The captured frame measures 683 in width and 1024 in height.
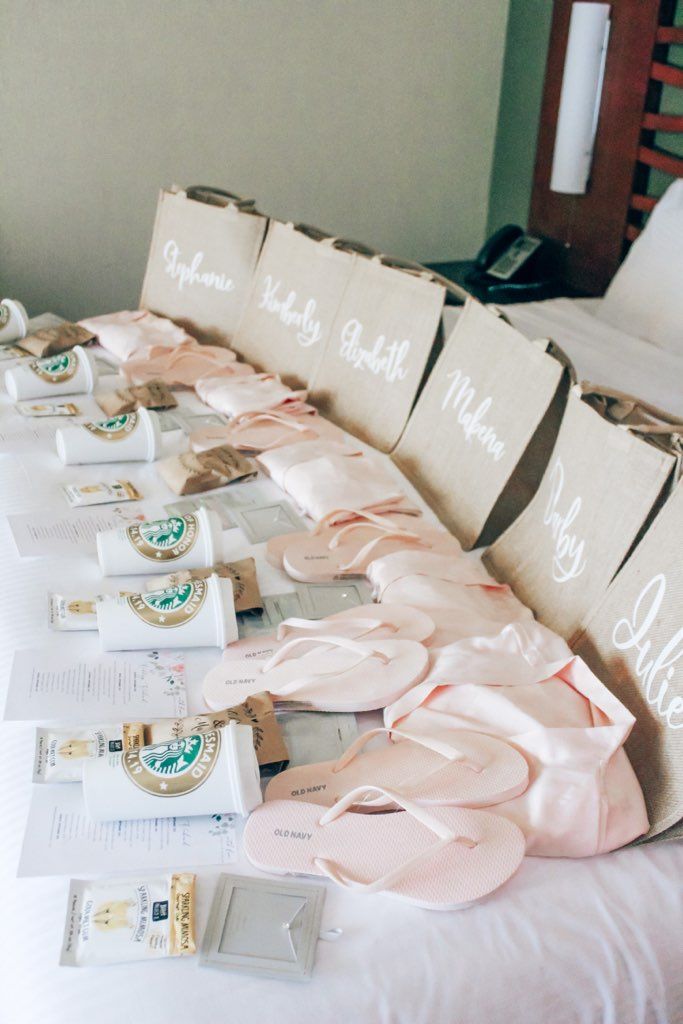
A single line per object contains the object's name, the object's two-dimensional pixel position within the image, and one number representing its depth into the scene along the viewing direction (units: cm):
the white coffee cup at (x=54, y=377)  196
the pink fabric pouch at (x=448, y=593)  123
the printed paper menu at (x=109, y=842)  91
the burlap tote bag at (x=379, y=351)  184
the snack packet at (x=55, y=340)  223
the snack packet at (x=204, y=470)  164
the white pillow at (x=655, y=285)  241
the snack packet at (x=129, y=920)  82
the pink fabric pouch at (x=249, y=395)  192
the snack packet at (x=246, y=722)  103
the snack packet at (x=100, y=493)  157
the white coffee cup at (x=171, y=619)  121
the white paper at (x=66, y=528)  142
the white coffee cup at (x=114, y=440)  170
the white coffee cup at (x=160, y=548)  136
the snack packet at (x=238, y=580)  129
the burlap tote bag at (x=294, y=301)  208
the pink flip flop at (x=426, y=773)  98
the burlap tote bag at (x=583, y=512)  121
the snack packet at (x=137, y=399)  194
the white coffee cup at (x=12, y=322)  227
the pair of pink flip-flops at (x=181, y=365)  213
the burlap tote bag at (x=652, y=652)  101
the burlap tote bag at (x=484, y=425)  152
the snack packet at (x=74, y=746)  100
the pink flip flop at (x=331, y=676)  111
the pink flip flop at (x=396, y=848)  88
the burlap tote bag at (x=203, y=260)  235
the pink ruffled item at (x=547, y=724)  96
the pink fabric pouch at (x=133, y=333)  223
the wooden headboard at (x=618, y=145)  264
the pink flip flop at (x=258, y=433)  181
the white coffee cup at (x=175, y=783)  95
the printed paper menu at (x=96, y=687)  110
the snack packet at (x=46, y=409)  191
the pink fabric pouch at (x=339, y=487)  155
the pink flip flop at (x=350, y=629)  120
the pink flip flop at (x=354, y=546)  140
